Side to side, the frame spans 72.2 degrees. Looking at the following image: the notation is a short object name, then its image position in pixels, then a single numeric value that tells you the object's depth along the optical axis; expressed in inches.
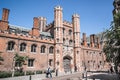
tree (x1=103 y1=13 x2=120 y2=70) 419.9
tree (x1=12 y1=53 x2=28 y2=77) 595.5
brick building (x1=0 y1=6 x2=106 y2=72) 642.4
